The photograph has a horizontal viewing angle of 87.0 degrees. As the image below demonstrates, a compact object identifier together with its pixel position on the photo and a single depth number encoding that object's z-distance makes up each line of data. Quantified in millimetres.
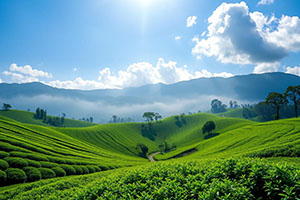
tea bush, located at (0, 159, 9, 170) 29758
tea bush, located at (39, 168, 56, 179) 33525
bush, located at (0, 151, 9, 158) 32606
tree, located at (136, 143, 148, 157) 118688
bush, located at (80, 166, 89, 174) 42994
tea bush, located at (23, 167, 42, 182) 30969
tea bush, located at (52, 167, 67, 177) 36591
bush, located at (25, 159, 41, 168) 34450
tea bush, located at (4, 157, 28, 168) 31709
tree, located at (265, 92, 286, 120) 83919
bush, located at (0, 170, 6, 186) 27625
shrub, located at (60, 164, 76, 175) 39375
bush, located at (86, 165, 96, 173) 44878
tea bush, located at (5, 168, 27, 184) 28438
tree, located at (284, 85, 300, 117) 77625
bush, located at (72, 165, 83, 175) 41125
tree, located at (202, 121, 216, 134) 139875
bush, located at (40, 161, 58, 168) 36688
